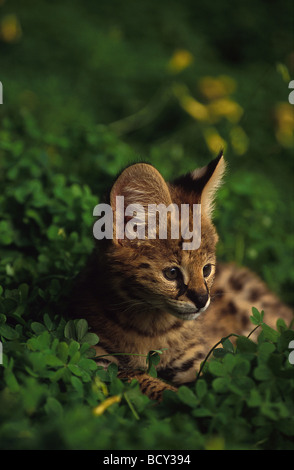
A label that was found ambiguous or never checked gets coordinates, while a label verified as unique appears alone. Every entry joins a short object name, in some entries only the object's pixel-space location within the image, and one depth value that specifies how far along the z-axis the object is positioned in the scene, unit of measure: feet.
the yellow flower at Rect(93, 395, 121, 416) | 6.74
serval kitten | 9.12
